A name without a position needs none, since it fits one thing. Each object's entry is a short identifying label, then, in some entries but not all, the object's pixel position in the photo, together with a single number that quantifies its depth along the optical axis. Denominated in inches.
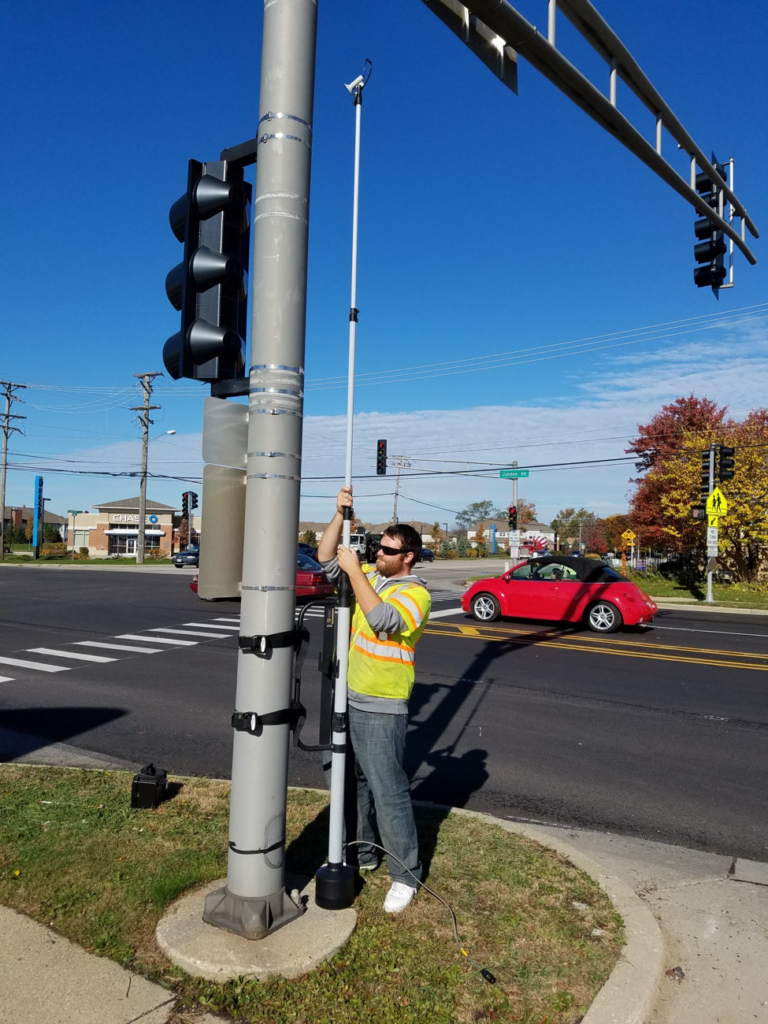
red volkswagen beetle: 635.5
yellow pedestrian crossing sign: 951.0
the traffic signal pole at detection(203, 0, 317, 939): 134.0
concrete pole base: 124.4
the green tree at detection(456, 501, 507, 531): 5142.7
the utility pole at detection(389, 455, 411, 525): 1663.1
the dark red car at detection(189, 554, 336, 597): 848.9
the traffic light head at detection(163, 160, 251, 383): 140.6
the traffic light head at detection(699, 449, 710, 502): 975.8
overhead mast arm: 188.9
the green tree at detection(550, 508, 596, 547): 4928.6
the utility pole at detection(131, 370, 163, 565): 2127.2
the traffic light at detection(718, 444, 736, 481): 927.7
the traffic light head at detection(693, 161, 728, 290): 336.5
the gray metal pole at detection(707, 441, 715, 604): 968.9
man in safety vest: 151.8
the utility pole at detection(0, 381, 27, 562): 2249.8
